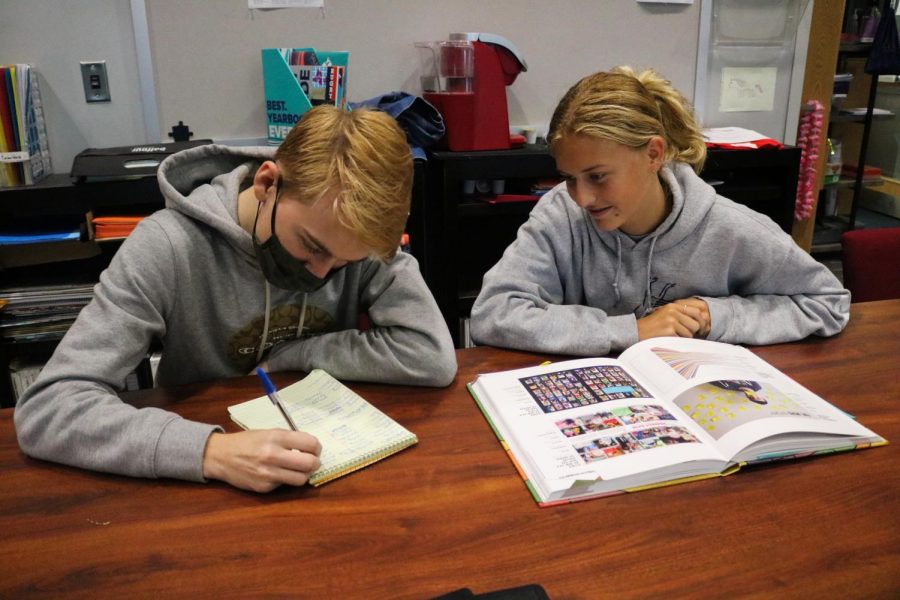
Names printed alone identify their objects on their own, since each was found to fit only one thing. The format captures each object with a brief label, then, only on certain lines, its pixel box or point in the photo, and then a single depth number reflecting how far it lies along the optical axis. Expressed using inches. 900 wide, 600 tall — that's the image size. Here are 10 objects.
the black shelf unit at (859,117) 144.9
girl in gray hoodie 48.9
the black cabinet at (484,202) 88.4
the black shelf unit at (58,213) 75.5
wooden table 27.4
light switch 84.2
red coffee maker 87.5
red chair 64.1
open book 33.9
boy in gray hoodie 33.9
